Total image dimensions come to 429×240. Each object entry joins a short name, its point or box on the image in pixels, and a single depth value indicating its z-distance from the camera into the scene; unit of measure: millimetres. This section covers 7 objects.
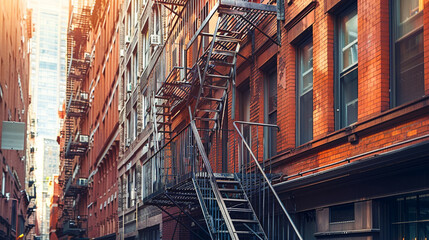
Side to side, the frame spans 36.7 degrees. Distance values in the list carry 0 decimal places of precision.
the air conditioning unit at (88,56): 51000
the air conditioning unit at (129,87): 30511
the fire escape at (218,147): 12086
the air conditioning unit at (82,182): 49031
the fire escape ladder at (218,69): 14570
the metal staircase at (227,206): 11656
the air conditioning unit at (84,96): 50841
